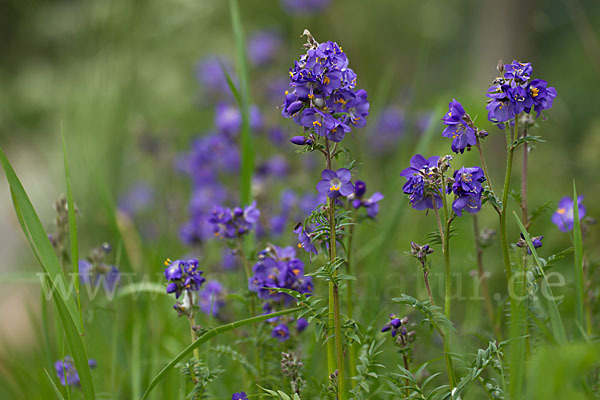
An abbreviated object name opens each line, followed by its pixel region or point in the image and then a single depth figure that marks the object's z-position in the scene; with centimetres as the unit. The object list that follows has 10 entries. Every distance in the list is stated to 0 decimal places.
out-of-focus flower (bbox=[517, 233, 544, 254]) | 172
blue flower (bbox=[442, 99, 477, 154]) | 171
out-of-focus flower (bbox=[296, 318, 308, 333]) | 183
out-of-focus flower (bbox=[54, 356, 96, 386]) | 181
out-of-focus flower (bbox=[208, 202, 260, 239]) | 182
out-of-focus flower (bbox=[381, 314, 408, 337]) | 173
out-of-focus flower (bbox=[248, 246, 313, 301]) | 178
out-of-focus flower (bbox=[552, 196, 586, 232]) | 181
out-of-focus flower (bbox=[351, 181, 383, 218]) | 180
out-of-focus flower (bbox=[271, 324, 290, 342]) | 180
